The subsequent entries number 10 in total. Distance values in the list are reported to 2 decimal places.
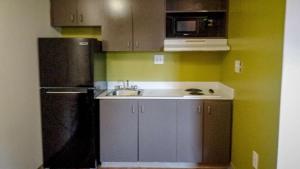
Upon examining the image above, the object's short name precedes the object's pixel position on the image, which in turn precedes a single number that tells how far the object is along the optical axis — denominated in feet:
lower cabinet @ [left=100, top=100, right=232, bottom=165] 6.79
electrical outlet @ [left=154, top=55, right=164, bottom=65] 8.02
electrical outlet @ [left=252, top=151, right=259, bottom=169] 4.96
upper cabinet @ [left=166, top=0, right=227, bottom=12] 7.30
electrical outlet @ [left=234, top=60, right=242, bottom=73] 6.05
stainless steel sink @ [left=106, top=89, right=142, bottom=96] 7.19
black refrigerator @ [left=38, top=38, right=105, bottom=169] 6.51
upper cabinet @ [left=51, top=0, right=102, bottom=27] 7.18
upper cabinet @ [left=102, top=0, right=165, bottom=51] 7.14
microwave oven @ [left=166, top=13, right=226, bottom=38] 7.28
